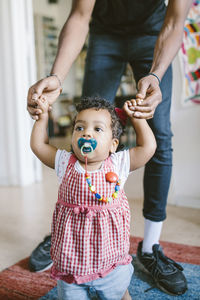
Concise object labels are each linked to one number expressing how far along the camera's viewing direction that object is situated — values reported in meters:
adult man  1.04
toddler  0.82
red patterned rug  1.03
